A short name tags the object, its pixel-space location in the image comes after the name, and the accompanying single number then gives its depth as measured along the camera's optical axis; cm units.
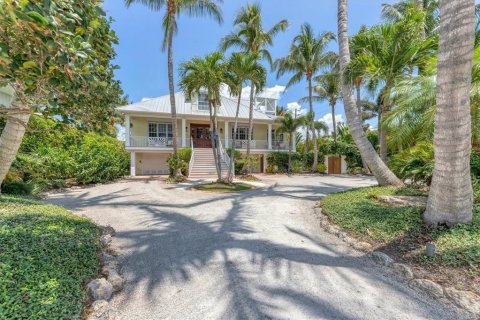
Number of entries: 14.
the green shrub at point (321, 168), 2167
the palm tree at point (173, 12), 1325
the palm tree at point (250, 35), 1555
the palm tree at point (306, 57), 1888
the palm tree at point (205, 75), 1070
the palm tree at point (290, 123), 1939
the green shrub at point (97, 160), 1232
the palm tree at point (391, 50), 733
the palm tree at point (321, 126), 2467
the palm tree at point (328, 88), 2082
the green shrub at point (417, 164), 704
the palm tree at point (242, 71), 1091
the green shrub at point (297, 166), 2194
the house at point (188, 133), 1806
